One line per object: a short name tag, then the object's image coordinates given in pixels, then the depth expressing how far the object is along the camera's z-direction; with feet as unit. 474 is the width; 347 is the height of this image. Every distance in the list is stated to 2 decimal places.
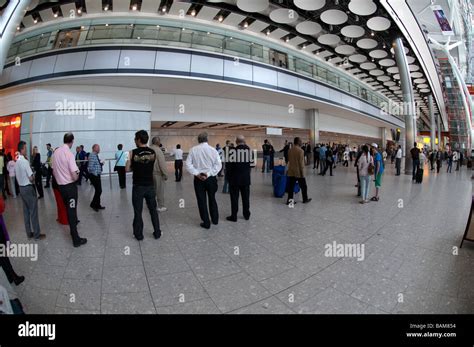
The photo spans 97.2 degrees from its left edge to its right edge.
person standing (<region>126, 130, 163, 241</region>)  12.30
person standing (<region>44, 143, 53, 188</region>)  27.32
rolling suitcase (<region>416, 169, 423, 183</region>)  32.78
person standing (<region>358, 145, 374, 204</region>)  20.56
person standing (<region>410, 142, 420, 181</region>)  35.00
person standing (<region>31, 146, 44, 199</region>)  24.75
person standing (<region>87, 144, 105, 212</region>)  18.54
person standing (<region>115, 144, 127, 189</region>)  27.22
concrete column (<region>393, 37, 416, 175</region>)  42.93
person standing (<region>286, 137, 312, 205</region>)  19.84
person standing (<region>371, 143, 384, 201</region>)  21.99
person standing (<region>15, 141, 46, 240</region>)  12.44
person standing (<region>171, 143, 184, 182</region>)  33.14
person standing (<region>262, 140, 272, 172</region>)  42.38
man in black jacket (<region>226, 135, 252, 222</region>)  15.49
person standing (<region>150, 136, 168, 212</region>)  17.46
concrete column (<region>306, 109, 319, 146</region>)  60.49
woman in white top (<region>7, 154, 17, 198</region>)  23.99
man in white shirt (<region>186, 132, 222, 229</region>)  14.35
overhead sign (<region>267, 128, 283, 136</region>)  56.30
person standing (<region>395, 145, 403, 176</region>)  42.06
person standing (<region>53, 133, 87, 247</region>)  11.96
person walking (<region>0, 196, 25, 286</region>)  8.13
